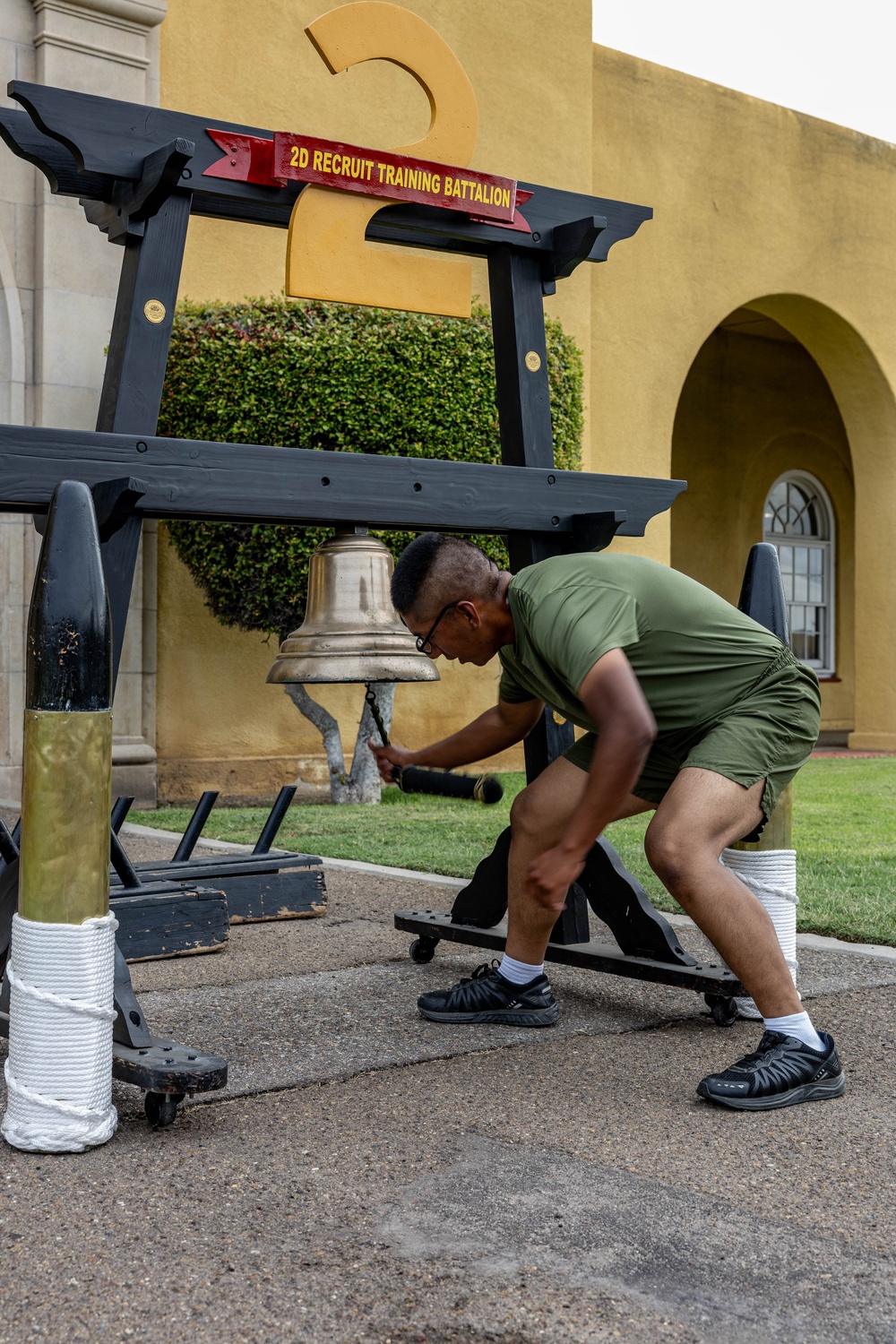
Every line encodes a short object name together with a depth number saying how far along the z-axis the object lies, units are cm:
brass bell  380
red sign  375
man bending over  294
